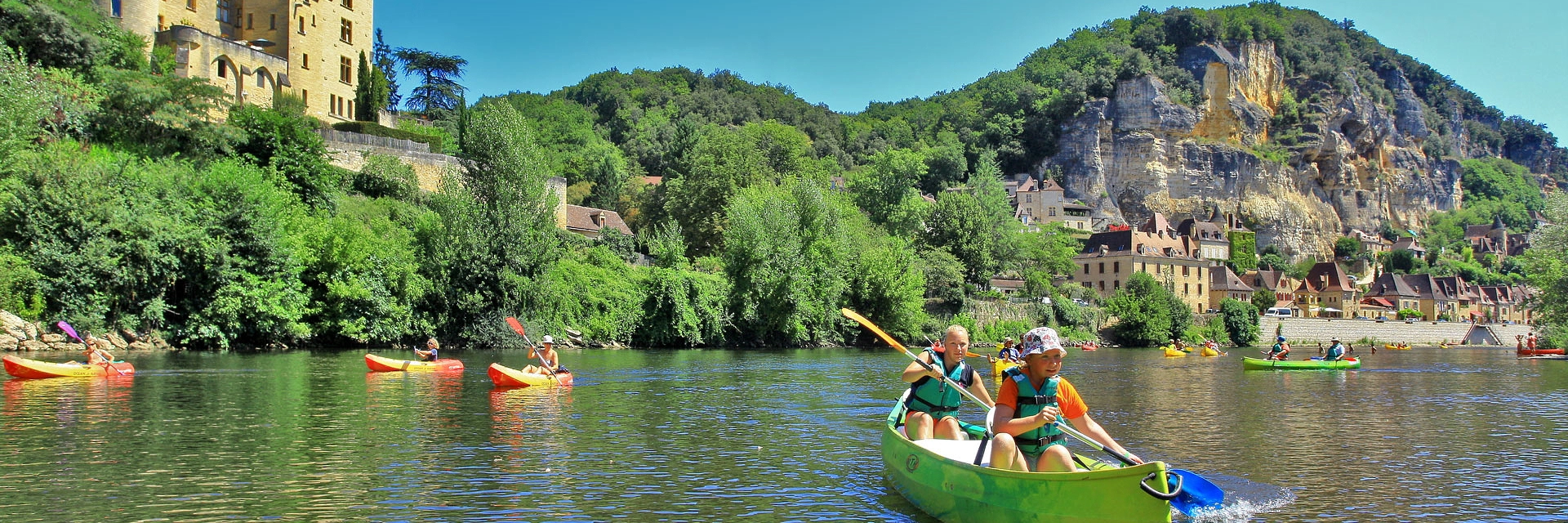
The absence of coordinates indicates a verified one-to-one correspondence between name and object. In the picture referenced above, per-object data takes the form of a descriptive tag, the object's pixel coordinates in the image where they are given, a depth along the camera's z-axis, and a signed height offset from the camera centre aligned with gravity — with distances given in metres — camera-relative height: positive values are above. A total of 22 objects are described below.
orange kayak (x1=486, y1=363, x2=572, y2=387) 24.47 -1.80
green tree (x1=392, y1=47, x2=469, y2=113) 94.00 +20.25
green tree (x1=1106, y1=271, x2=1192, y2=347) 75.62 -0.93
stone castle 50.78 +13.48
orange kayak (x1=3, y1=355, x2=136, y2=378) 23.59 -1.65
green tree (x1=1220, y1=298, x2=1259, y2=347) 83.31 -1.37
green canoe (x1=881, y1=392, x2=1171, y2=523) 8.38 -1.64
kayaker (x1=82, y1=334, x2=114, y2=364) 24.58 -1.36
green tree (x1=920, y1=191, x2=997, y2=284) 72.38 +4.70
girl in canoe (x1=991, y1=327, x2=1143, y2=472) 9.30 -0.98
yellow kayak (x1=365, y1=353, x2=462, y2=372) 28.69 -1.82
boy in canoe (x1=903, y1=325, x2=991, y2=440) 12.02 -1.01
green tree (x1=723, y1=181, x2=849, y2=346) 52.72 +1.72
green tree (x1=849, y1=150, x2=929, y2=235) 81.00 +9.27
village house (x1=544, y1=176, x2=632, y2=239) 63.47 +5.47
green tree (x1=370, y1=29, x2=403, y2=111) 93.72 +21.07
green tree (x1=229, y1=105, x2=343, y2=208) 46.53 +6.70
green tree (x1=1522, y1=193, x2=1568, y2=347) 52.78 +2.16
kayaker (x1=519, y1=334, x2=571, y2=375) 25.23 -1.45
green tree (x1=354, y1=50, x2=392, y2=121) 60.94 +11.98
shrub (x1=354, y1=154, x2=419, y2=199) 51.97 +5.94
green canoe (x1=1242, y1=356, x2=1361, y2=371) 39.88 -2.25
